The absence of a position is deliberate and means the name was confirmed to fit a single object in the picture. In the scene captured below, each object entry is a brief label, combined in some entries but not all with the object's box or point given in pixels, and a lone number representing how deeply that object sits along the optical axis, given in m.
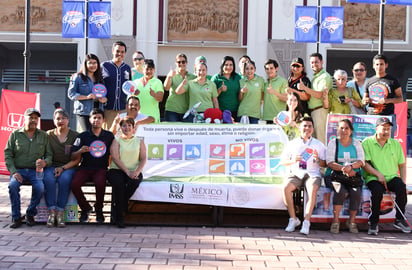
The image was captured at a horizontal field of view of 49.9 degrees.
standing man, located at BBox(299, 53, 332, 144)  6.93
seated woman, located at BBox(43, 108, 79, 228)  5.80
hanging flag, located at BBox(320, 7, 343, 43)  13.67
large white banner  5.94
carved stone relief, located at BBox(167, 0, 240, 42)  21.39
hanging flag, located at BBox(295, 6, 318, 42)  13.98
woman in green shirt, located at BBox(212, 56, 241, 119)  7.48
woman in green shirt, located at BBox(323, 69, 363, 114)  6.95
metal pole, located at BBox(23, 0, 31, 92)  10.12
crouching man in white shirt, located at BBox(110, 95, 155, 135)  6.43
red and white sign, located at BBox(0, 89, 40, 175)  8.16
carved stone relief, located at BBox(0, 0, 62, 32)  21.61
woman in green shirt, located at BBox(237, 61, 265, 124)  7.40
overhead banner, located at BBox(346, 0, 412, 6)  9.39
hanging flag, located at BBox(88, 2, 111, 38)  13.14
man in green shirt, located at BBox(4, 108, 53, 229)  5.73
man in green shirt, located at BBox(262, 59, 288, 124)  7.38
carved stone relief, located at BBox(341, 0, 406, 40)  21.52
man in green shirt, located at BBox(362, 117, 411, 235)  5.94
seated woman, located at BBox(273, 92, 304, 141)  6.41
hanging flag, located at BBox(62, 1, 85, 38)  13.14
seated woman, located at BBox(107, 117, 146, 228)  5.79
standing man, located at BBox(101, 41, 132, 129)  7.27
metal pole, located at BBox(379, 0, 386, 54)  9.61
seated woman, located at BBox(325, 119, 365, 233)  5.79
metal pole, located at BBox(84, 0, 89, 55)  13.05
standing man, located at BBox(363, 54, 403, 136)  6.68
